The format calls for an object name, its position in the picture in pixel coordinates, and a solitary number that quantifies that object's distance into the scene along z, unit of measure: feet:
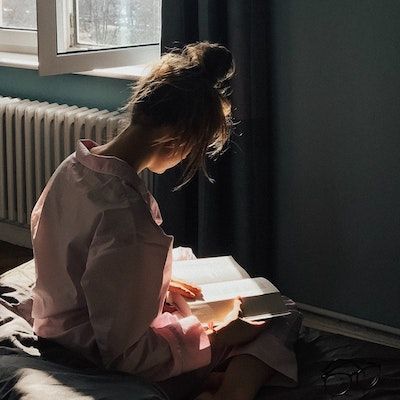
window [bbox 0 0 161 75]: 8.56
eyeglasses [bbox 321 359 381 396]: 5.72
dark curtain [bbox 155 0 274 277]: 7.98
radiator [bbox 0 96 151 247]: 9.29
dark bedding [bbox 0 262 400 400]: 4.81
